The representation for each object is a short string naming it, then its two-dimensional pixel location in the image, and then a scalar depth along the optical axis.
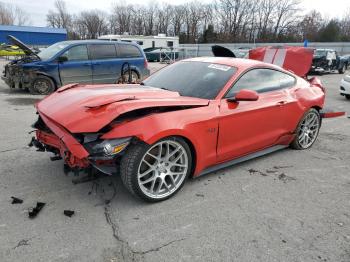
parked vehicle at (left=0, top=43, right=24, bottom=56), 26.59
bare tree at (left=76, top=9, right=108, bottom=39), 86.75
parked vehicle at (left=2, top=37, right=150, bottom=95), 9.26
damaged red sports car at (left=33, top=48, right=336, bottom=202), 2.92
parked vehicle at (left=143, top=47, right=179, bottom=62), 28.61
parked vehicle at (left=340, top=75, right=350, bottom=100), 10.18
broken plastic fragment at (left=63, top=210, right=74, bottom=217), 2.92
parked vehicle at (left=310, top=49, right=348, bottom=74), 19.31
